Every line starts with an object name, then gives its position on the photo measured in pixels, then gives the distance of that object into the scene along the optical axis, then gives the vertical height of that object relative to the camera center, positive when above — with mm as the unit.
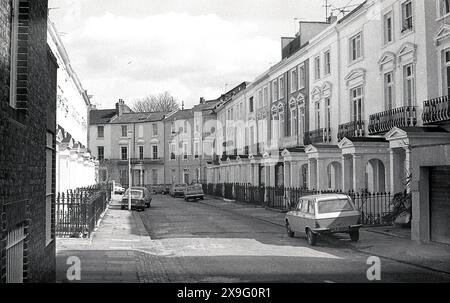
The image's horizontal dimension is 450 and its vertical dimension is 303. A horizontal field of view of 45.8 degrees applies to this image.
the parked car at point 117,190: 35088 -1107
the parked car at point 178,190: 37062 -1191
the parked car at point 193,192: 34281 -1256
